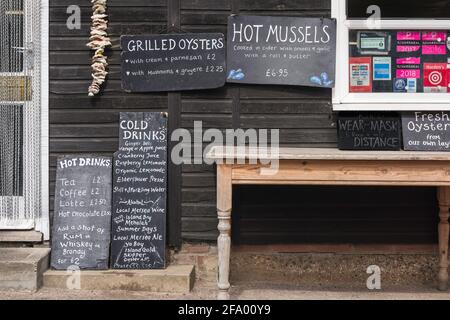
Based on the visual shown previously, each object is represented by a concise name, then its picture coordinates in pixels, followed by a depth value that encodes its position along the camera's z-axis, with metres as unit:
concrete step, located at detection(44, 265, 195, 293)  5.17
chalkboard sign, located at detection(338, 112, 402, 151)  5.46
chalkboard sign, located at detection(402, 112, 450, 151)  5.44
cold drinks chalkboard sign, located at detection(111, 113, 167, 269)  5.35
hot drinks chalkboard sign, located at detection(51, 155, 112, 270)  5.35
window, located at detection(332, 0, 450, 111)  5.52
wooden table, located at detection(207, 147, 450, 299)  4.67
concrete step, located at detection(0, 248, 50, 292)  5.07
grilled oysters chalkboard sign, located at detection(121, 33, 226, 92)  5.45
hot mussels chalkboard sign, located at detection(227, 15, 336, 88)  5.44
